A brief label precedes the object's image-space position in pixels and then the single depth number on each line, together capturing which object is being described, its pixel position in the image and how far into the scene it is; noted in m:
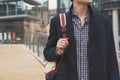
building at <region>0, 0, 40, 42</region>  27.79
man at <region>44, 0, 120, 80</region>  1.62
